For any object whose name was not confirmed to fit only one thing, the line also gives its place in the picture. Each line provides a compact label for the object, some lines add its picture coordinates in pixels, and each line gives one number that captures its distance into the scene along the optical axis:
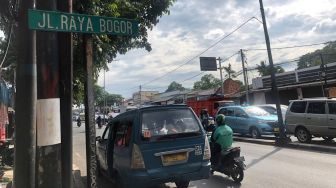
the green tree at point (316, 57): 73.44
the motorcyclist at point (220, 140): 9.27
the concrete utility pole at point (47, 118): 4.59
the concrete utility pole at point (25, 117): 4.78
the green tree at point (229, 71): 75.11
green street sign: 4.58
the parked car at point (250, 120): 19.89
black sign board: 47.03
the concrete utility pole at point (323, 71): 30.31
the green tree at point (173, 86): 147.89
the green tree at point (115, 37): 9.55
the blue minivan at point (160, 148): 7.40
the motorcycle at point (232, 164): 9.05
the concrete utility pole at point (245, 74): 42.84
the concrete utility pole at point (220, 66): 50.81
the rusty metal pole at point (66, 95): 4.85
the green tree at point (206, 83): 112.75
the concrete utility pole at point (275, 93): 16.75
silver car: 15.66
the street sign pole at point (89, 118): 5.95
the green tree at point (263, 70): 74.02
